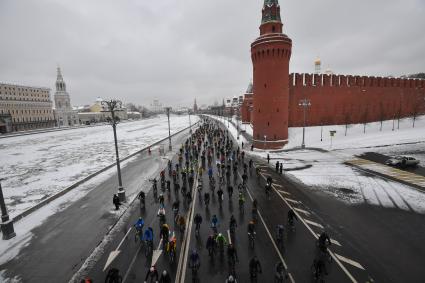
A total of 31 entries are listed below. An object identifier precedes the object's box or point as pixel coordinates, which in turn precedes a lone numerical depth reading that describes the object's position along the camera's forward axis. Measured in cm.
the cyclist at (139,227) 1023
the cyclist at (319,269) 732
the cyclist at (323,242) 866
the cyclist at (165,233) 955
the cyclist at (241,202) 1270
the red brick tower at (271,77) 3091
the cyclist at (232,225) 1035
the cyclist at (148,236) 930
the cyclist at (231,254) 809
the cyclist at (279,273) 701
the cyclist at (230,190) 1421
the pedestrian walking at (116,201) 1342
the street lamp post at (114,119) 1424
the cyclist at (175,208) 1216
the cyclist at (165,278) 677
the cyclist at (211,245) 876
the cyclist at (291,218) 1066
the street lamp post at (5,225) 1072
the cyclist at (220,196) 1372
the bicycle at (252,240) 956
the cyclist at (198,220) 1055
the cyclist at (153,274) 714
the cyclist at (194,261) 775
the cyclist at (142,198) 1396
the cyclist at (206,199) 1334
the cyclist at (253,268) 729
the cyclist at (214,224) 1019
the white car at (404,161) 2000
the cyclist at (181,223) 1065
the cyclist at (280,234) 952
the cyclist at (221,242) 902
